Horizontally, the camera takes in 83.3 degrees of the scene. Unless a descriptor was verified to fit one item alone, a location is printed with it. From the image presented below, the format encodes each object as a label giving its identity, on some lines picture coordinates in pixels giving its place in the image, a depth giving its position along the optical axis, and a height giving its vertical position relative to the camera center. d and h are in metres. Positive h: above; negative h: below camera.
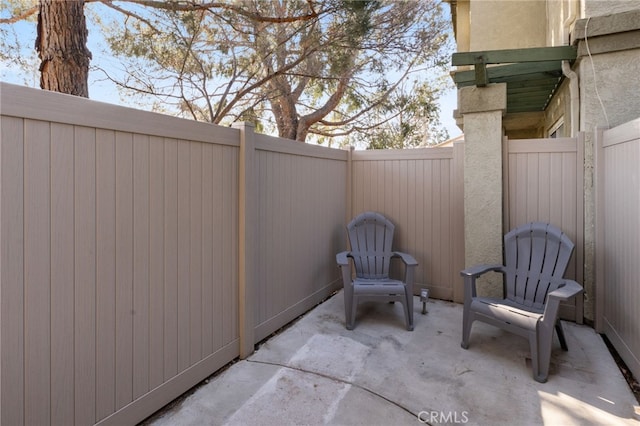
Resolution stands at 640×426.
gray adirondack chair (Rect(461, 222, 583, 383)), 2.44 -0.62
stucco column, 3.63 +0.39
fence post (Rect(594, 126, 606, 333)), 3.18 -0.15
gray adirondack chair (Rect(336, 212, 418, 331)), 3.73 -0.40
